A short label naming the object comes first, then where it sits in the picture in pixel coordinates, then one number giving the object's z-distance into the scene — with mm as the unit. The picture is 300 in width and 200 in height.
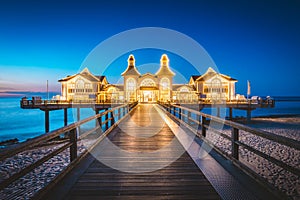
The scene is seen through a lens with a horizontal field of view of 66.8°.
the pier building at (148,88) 41812
